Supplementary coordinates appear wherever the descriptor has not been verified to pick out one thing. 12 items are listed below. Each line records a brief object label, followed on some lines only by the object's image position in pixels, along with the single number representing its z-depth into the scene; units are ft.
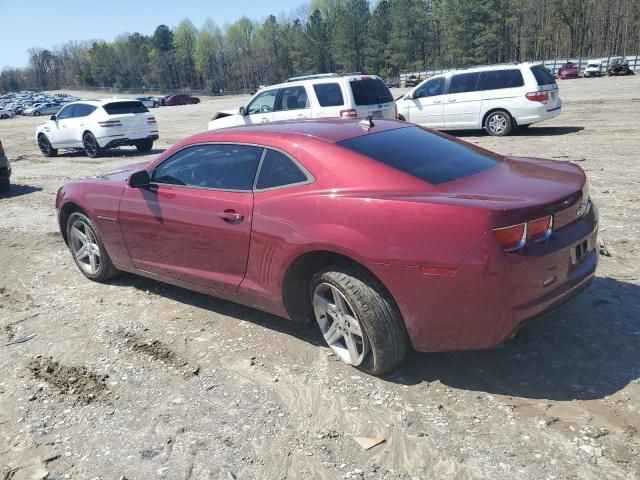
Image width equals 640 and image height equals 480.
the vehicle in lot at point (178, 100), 212.43
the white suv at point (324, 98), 38.52
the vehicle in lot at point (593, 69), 159.94
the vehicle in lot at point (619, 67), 152.46
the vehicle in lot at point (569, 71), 165.78
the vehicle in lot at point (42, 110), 196.85
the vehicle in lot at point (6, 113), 193.06
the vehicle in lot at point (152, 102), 208.13
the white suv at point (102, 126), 51.34
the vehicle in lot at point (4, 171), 36.63
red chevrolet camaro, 9.60
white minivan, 44.42
